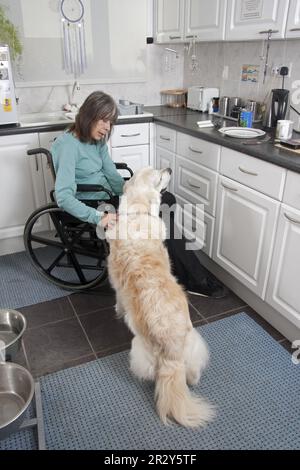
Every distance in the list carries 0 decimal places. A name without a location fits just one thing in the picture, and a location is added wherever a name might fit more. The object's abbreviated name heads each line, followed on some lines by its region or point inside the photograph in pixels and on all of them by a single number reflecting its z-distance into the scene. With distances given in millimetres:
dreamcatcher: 2910
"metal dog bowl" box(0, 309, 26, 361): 1689
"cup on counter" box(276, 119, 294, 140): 2166
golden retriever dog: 1443
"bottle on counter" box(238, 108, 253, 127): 2506
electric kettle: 2363
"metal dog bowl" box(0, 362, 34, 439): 1530
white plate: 2260
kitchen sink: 2982
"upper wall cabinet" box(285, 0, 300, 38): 1913
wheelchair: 2219
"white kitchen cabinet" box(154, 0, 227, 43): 2498
